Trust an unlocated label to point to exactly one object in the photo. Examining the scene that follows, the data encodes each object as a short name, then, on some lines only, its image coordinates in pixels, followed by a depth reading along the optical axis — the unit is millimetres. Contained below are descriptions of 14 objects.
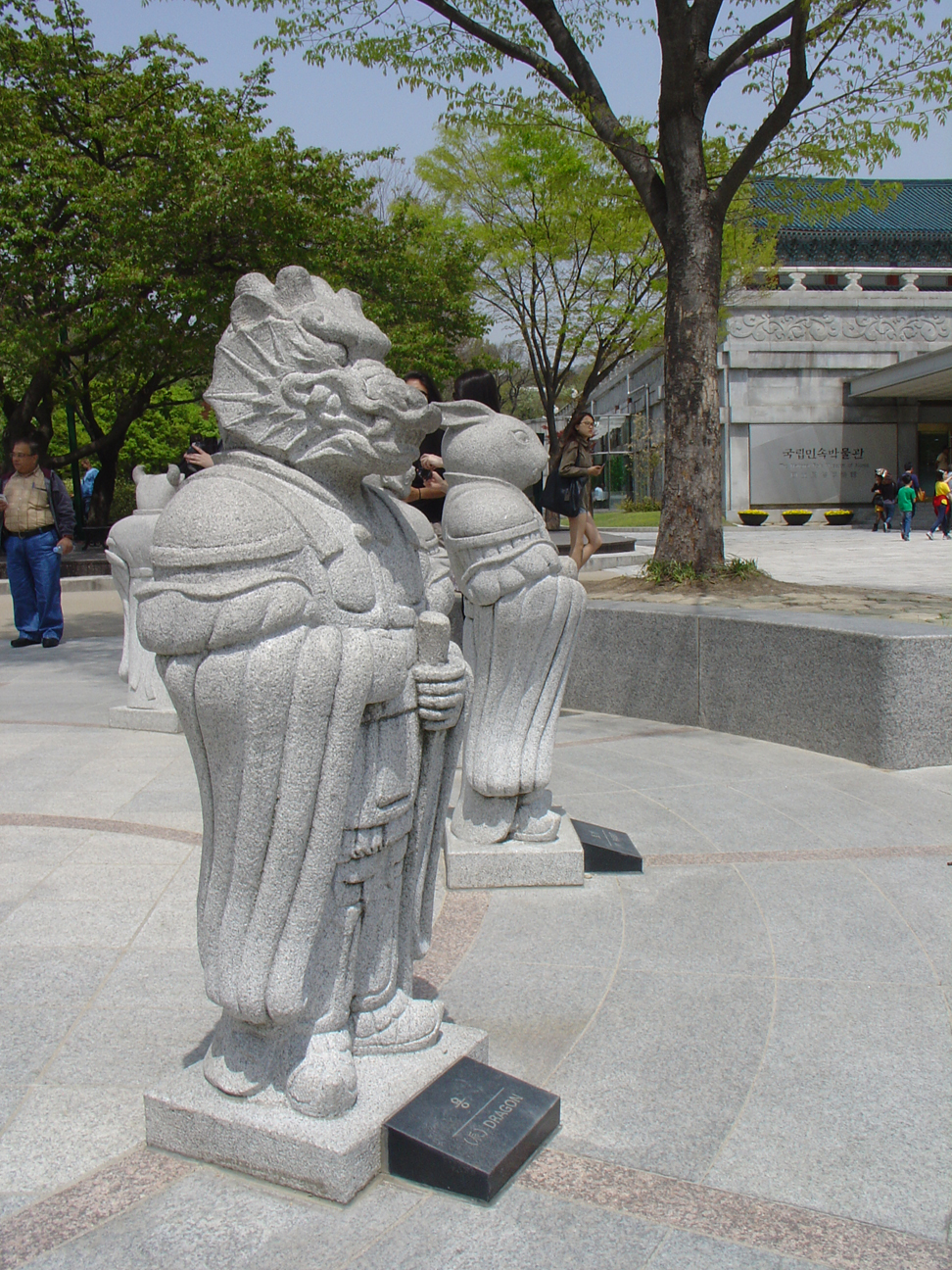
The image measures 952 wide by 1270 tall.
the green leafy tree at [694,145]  8969
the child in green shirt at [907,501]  21016
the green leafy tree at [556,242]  18797
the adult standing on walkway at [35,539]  9914
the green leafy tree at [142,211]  14492
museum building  28844
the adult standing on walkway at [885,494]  24859
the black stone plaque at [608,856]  4152
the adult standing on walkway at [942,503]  20734
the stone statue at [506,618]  3900
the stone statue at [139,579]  6750
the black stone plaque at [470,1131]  2145
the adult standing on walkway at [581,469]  8375
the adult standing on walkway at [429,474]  5309
